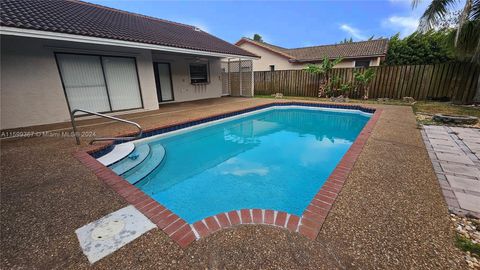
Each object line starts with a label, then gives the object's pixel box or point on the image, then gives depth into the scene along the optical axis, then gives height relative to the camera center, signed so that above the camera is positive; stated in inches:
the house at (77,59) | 237.0 +38.0
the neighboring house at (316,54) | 657.9 +93.9
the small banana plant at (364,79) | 453.1 +1.3
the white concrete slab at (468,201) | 93.8 -58.9
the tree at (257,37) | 2171.8 +473.4
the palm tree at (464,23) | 305.1 +85.0
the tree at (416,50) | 629.6 +88.9
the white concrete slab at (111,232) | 72.8 -57.1
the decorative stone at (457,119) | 246.5 -50.8
